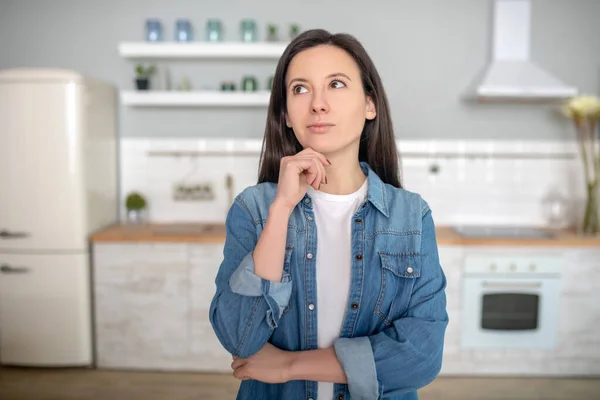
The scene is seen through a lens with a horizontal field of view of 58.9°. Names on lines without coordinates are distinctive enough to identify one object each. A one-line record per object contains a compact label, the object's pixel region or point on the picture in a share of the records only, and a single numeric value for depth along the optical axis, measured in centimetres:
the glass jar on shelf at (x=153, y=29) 351
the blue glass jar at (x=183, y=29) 350
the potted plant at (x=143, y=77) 351
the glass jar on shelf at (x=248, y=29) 349
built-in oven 307
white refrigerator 305
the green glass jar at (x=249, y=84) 347
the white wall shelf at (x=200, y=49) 342
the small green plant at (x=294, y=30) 349
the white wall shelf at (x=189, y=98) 347
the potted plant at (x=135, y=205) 359
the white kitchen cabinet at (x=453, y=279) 310
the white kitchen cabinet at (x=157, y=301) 315
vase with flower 334
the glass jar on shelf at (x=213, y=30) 351
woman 97
